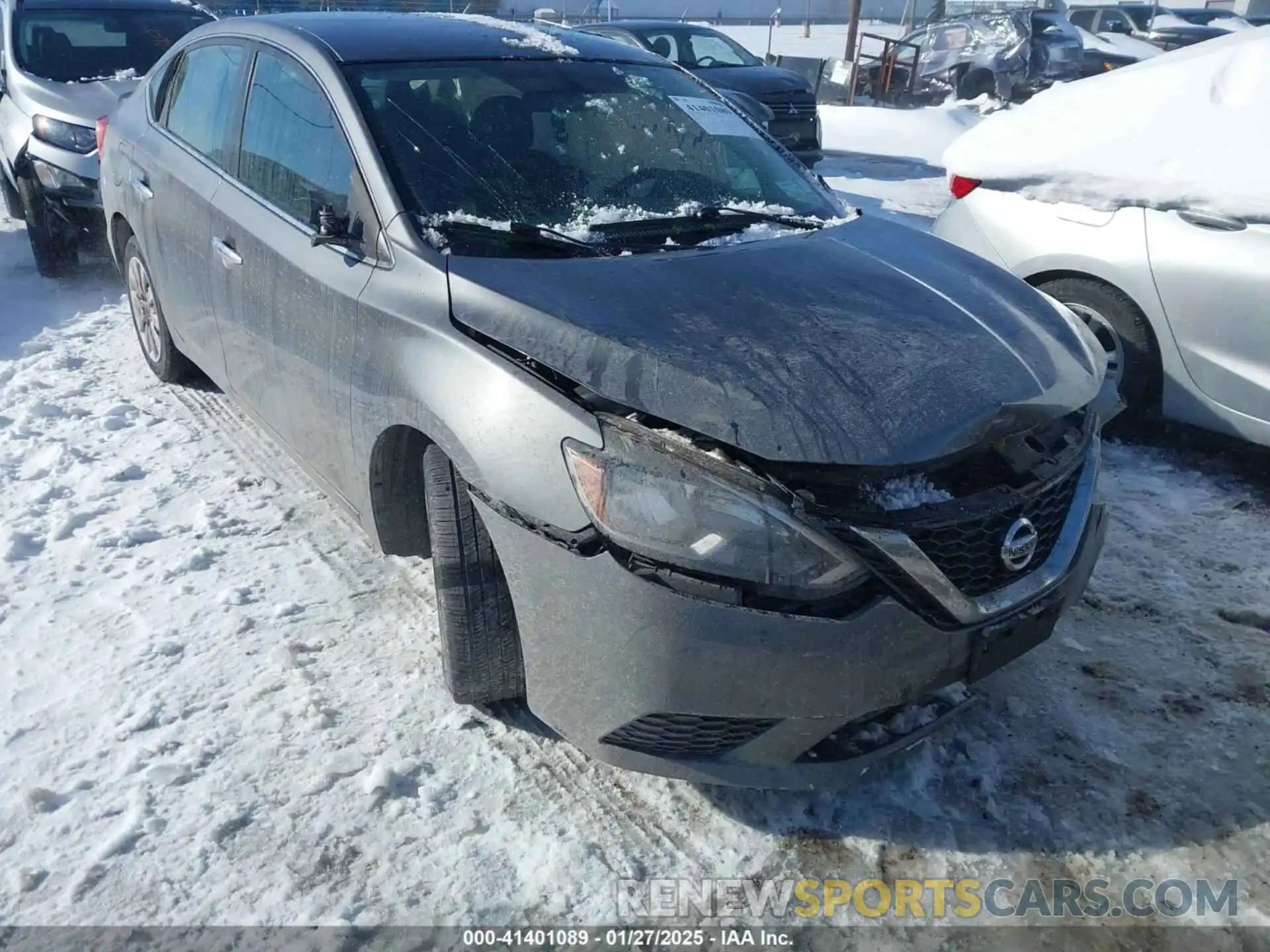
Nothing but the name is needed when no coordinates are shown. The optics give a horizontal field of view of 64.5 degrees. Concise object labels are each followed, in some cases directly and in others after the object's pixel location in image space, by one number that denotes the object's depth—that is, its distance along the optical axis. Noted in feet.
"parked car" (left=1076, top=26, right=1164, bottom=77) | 60.54
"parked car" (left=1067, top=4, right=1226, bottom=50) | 83.30
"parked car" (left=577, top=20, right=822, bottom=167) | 35.53
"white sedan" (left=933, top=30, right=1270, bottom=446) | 12.53
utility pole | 58.13
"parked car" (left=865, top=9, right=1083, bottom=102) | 58.75
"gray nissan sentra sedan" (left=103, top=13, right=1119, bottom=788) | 6.78
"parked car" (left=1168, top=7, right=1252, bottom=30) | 89.92
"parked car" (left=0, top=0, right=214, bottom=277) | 22.24
